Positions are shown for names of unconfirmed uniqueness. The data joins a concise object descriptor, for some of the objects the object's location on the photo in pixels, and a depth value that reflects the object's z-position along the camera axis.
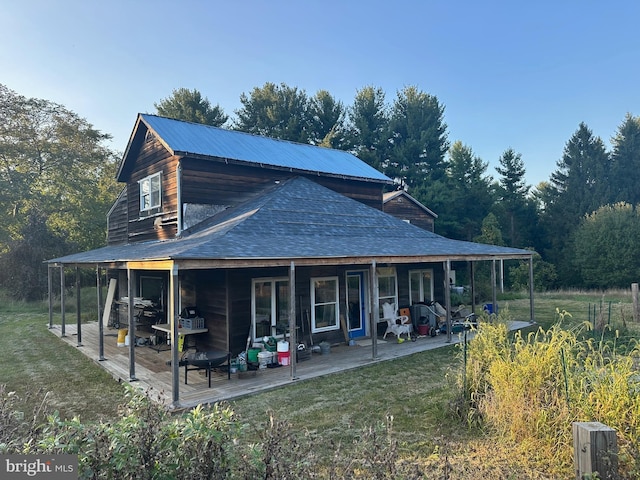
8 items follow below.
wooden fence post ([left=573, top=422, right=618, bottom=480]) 3.24
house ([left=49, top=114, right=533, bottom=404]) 8.27
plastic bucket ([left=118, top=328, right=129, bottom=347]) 11.05
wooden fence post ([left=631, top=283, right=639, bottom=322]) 12.97
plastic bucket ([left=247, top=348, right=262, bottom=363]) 8.56
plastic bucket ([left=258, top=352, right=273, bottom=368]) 8.55
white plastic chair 11.03
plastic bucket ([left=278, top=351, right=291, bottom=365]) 8.77
